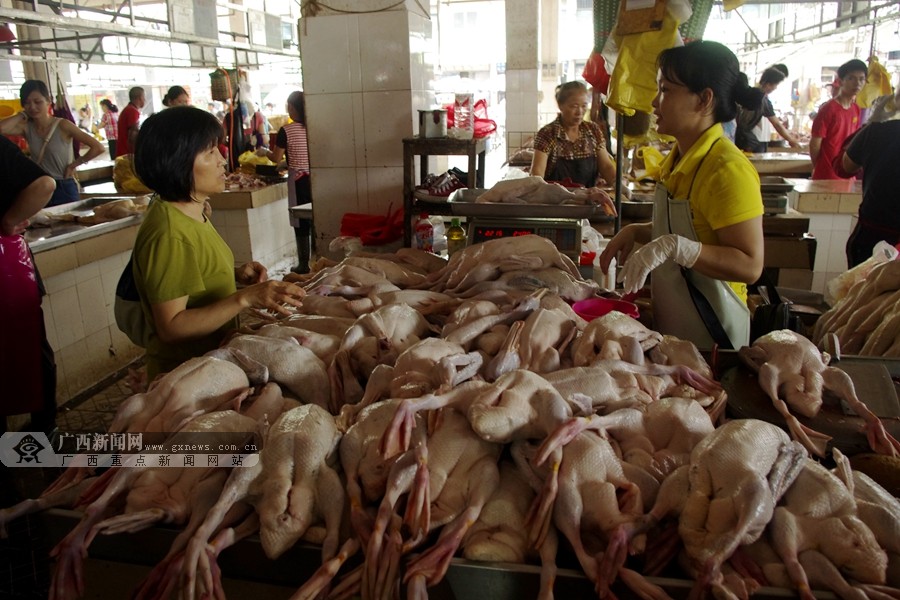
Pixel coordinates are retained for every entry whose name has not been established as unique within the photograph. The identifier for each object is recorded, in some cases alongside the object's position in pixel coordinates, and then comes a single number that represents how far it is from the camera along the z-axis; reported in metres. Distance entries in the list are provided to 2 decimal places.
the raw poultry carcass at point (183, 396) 1.63
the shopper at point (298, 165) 6.92
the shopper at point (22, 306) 3.16
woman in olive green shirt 2.15
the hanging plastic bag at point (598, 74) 3.94
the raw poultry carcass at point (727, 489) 1.21
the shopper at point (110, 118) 13.93
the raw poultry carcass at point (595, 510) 1.22
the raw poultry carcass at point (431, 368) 1.66
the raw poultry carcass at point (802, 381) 1.58
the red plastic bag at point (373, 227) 4.17
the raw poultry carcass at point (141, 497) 1.30
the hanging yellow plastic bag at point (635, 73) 2.96
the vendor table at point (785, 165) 7.47
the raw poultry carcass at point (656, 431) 1.46
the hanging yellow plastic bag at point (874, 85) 7.46
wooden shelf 4.11
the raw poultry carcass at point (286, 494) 1.26
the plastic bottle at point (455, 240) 3.84
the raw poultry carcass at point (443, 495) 1.23
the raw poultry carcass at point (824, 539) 1.18
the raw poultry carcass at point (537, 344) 1.83
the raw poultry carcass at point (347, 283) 2.64
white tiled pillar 4.30
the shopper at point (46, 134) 6.12
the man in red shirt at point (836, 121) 6.50
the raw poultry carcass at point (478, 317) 2.03
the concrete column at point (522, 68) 11.09
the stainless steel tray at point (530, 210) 3.32
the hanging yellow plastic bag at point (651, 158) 5.46
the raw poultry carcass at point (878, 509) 1.21
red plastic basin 2.47
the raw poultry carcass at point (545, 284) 2.57
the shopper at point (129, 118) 8.97
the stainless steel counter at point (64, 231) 4.43
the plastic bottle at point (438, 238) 4.26
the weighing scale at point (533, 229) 3.22
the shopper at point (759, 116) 8.14
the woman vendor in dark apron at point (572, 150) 5.31
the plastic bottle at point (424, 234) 4.07
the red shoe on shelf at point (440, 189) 4.07
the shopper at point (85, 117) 14.47
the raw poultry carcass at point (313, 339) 2.08
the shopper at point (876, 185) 4.27
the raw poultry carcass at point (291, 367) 1.89
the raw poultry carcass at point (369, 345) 1.93
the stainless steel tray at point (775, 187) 4.60
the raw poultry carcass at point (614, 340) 1.87
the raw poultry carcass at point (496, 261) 2.71
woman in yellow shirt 2.30
